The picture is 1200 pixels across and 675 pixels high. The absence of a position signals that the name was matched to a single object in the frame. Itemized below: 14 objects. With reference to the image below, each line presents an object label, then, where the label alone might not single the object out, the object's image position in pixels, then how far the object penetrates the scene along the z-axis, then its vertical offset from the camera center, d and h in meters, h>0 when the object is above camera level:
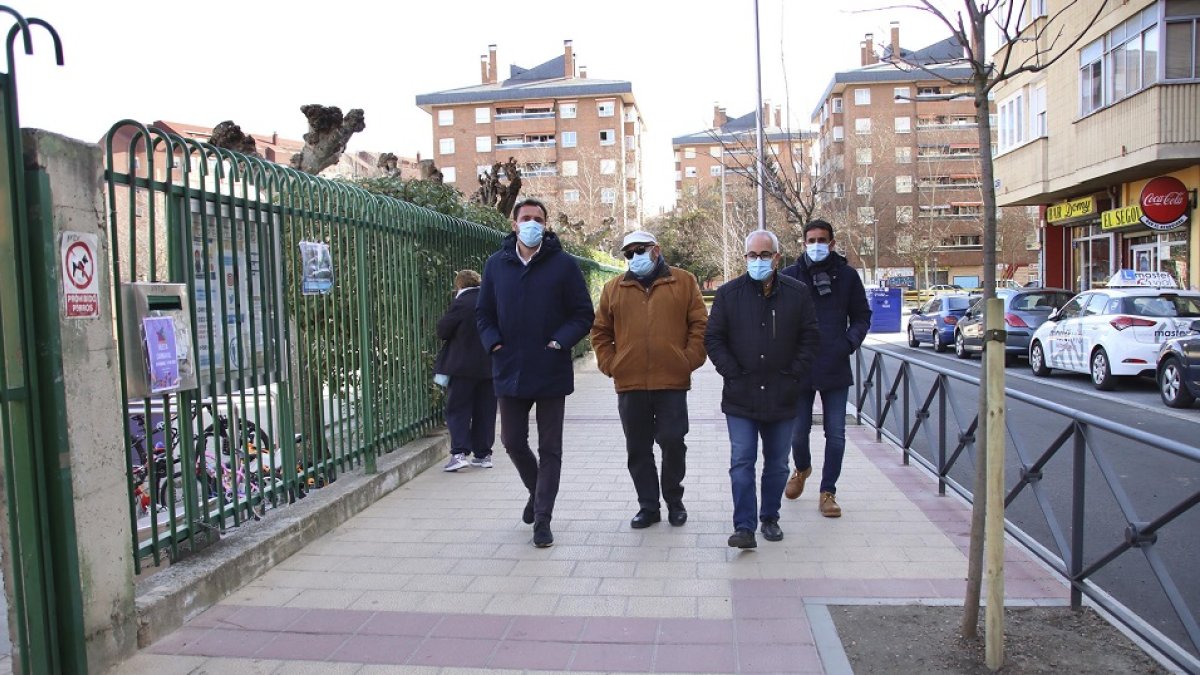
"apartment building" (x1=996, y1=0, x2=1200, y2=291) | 17.33 +2.52
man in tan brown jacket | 5.25 -0.40
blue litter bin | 31.22 -1.46
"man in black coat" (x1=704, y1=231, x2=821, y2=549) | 5.00 -0.47
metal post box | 3.77 -0.19
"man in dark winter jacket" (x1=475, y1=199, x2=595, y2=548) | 5.12 -0.29
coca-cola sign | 18.47 +1.08
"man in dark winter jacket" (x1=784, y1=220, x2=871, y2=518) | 5.82 -0.42
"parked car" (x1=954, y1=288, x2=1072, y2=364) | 17.30 -1.12
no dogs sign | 3.33 +0.08
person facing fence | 7.28 -0.81
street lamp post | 13.47 +3.03
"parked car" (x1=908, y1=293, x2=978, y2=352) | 22.08 -1.41
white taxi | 12.80 -1.03
